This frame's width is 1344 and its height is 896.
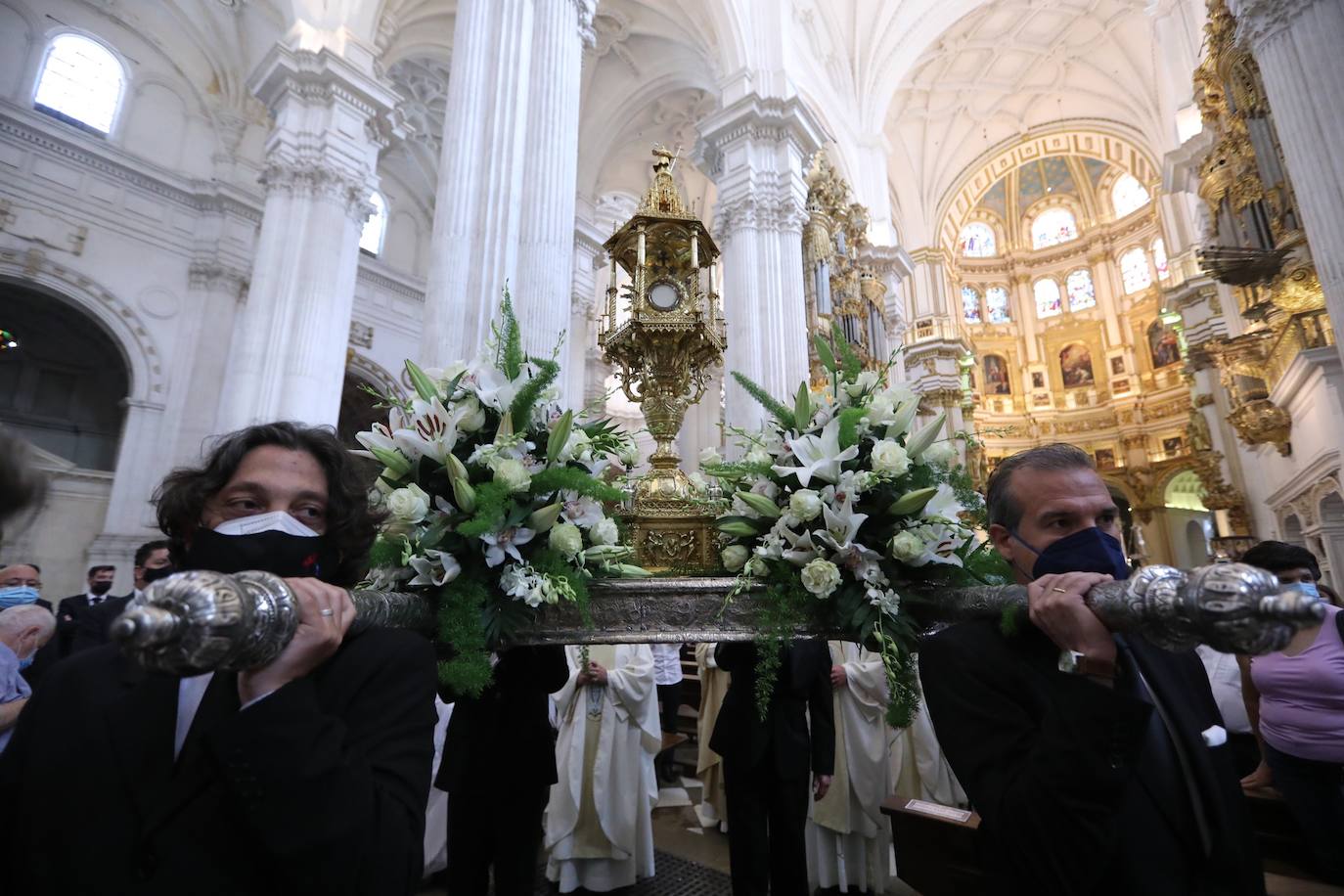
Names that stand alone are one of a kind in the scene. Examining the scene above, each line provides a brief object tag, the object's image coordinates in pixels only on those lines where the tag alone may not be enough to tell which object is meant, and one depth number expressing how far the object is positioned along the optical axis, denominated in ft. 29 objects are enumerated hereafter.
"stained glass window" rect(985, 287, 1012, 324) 94.43
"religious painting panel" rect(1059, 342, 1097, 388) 87.71
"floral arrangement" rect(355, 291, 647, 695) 6.05
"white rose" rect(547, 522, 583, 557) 6.28
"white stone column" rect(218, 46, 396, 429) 27.71
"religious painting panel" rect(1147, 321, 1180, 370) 78.59
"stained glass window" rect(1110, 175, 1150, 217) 85.35
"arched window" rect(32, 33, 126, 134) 38.34
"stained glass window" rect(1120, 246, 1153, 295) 85.15
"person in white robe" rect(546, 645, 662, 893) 12.93
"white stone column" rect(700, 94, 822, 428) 34.19
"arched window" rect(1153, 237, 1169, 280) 82.12
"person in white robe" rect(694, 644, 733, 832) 15.81
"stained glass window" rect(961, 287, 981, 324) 94.89
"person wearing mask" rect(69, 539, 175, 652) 12.42
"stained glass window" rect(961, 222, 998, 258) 96.17
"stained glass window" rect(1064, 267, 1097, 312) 89.97
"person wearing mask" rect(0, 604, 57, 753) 7.67
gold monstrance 9.63
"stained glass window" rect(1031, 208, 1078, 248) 92.38
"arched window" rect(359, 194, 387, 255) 54.60
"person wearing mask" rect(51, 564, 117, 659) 12.74
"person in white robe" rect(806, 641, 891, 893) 13.38
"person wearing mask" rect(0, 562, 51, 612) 9.71
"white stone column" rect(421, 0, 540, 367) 18.88
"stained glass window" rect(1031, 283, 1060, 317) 92.17
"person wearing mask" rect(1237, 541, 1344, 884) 8.75
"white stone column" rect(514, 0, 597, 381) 19.67
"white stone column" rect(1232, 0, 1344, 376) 21.30
